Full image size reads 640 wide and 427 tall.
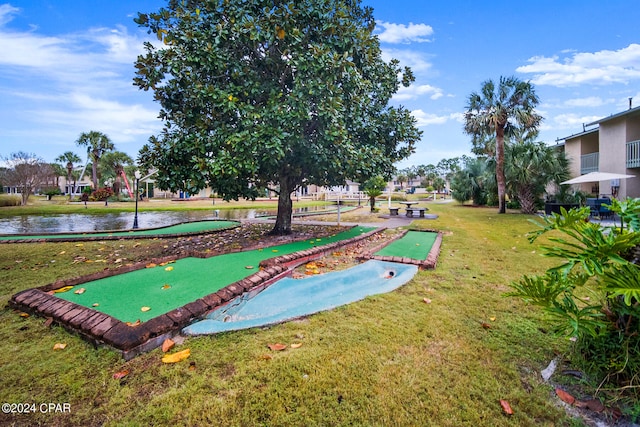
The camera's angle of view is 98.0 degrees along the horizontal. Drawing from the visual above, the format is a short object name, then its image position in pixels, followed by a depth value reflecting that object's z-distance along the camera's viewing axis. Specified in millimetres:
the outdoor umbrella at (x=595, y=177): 12948
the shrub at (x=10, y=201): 21250
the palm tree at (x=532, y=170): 16172
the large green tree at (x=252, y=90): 5914
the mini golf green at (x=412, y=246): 6215
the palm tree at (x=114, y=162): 37106
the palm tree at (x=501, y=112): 16344
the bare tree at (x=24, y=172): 24500
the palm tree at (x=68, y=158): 47438
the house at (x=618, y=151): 14969
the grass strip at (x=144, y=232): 8203
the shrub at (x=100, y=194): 31048
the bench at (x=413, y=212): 15414
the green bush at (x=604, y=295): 1705
